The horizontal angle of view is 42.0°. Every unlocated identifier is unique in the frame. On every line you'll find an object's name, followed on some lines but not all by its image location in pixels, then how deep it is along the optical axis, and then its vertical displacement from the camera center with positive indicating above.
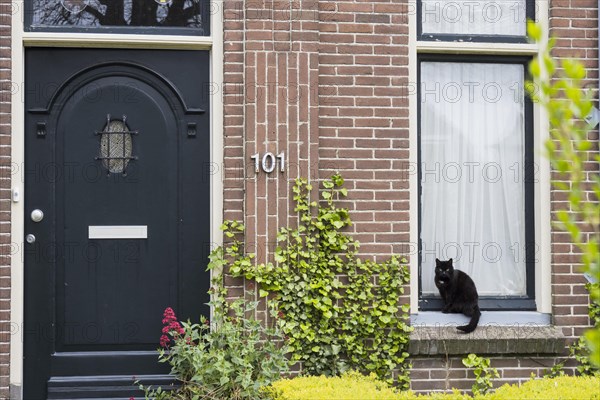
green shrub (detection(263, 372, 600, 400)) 4.34 -1.07
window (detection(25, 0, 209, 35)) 5.75 +1.41
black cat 5.89 -0.66
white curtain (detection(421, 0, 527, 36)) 6.12 +1.49
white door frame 5.56 +0.73
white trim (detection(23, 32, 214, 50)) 5.66 +1.21
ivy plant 5.64 -0.63
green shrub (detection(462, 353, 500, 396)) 5.86 -1.24
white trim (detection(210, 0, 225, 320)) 5.80 +0.57
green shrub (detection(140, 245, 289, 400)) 5.16 -1.00
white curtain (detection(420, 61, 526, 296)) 6.18 +0.27
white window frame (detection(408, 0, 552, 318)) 6.00 +0.19
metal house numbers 5.69 +0.32
